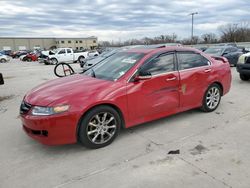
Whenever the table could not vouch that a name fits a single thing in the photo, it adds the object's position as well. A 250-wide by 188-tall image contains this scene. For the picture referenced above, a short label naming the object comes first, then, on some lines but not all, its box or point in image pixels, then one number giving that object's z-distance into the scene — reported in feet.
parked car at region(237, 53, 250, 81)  27.81
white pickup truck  77.51
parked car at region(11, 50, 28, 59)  160.86
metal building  312.09
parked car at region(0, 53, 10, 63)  106.45
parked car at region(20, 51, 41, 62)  110.52
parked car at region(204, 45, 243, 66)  46.75
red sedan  11.00
